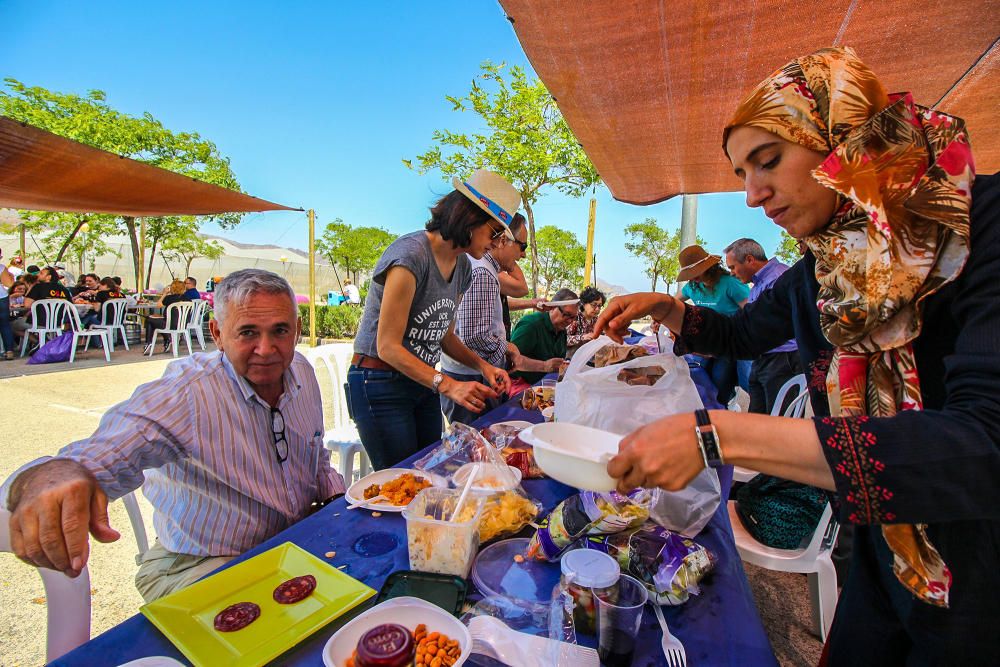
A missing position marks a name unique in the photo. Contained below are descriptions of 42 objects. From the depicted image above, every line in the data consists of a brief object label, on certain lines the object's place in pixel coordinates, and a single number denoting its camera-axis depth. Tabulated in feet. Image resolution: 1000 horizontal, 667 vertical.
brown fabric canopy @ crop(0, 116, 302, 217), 18.29
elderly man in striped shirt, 3.46
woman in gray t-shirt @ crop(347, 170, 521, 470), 7.00
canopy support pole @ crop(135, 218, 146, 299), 45.83
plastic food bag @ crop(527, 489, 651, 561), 4.01
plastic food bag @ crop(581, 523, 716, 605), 3.53
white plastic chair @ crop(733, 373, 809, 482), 9.22
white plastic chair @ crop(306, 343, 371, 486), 10.46
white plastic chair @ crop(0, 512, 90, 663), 4.06
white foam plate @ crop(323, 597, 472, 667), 2.92
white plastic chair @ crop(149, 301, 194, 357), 34.86
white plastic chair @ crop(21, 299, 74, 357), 30.32
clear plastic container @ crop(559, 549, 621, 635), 3.06
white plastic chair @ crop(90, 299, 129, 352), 35.01
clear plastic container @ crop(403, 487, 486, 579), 3.79
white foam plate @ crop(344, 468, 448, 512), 4.98
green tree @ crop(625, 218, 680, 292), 93.66
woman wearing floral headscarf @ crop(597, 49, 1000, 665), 2.48
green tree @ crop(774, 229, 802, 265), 75.66
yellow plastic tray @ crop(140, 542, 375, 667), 3.01
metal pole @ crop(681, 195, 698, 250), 24.88
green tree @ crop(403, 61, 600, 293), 41.93
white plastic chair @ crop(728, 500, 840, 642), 6.54
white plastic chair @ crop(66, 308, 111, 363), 29.94
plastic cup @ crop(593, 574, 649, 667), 2.98
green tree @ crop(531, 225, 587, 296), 86.94
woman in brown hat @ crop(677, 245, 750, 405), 16.72
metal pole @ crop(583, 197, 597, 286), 28.86
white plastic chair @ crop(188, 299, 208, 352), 36.78
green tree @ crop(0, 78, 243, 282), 41.09
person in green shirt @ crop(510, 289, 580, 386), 14.55
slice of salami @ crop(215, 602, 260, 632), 3.22
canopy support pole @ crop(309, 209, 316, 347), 34.81
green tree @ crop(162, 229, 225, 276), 67.71
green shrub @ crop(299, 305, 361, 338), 47.52
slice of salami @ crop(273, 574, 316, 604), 3.52
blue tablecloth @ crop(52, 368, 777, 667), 3.04
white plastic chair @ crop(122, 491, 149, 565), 6.25
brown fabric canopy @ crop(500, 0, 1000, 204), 7.63
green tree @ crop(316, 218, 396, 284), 106.52
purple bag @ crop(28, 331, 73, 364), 29.20
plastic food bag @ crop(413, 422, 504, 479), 5.66
